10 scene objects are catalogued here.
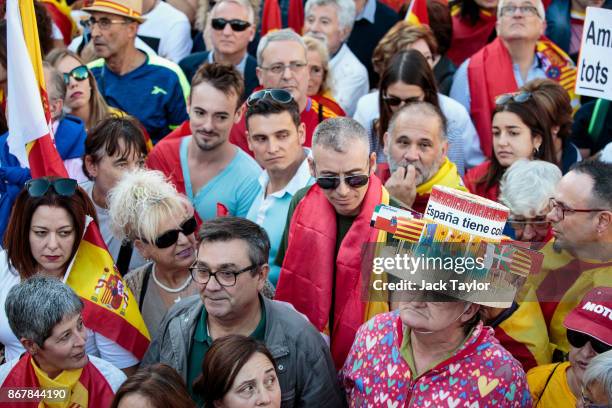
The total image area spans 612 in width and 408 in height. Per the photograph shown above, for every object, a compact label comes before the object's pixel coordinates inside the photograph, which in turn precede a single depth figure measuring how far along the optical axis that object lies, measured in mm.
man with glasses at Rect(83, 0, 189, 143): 12586
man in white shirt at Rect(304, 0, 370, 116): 13086
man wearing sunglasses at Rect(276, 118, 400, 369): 7977
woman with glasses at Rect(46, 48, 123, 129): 11391
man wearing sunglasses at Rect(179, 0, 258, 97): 12977
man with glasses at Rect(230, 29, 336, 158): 11484
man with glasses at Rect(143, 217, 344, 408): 7133
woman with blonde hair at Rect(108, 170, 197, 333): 8523
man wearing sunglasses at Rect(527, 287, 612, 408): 6566
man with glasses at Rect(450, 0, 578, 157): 11953
